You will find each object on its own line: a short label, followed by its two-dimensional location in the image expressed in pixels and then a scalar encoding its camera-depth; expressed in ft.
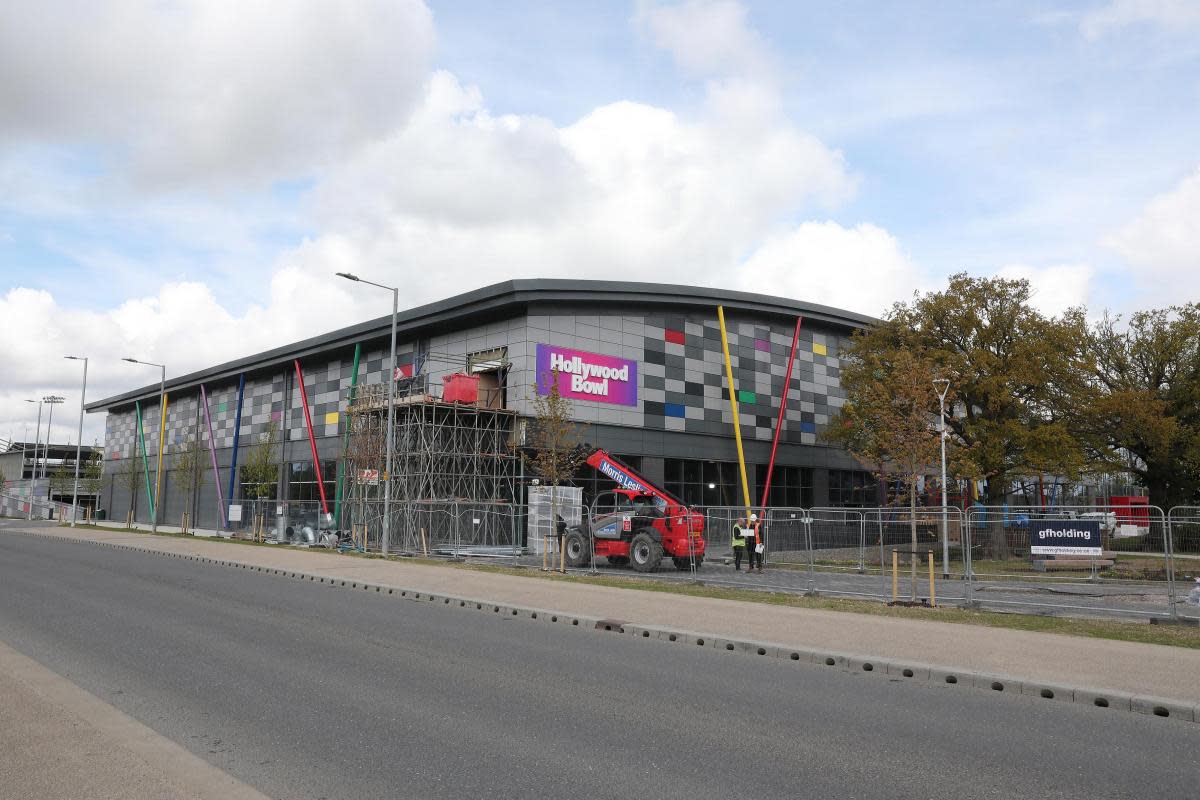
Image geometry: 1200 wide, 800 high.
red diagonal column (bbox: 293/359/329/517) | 144.97
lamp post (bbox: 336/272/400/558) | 92.14
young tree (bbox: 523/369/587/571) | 88.12
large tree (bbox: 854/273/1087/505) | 111.75
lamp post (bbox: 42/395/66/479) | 259.45
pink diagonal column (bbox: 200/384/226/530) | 171.42
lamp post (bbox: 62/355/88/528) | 166.98
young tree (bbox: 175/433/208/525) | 158.51
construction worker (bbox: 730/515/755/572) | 74.40
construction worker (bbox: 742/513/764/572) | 74.58
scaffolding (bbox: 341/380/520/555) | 110.32
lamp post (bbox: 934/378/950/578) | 56.75
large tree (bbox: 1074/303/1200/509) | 117.08
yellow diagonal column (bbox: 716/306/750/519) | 135.23
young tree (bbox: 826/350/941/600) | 104.42
